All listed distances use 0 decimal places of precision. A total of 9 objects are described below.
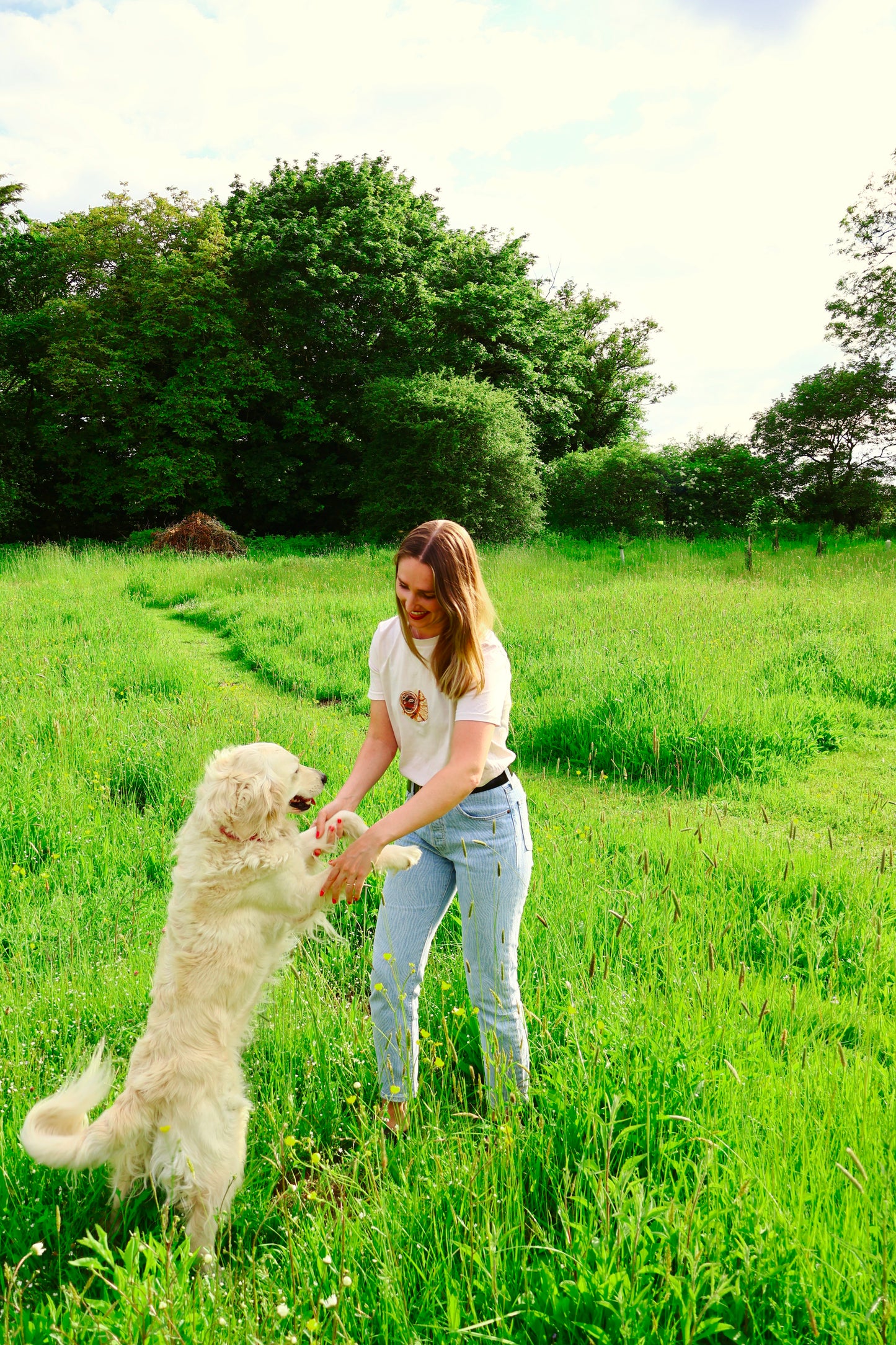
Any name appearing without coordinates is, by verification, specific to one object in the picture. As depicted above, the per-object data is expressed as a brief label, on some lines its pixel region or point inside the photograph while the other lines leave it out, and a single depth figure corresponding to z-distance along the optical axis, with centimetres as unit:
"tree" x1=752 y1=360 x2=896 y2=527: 2289
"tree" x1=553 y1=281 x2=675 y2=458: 3478
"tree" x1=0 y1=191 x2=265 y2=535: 2608
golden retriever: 231
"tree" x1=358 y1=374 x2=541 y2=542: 2241
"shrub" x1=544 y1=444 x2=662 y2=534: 2275
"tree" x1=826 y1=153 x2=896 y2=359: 2366
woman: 259
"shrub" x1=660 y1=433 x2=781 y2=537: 2308
